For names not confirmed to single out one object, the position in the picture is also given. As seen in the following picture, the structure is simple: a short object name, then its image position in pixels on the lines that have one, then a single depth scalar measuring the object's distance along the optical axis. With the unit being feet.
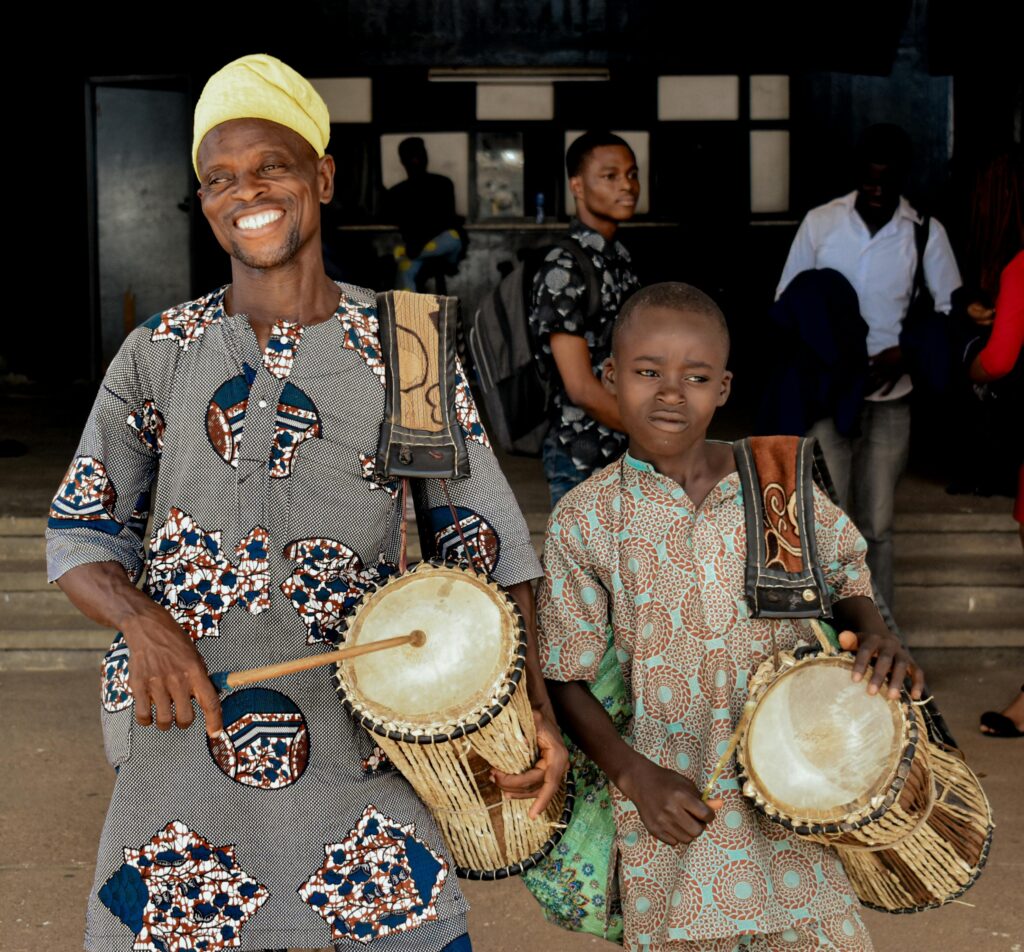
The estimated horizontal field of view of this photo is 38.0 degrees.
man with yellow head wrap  7.09
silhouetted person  32.76
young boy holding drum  7.72
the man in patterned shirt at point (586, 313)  12.85
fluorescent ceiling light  35.12
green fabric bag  8.13
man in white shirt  17.48
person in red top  15.14
